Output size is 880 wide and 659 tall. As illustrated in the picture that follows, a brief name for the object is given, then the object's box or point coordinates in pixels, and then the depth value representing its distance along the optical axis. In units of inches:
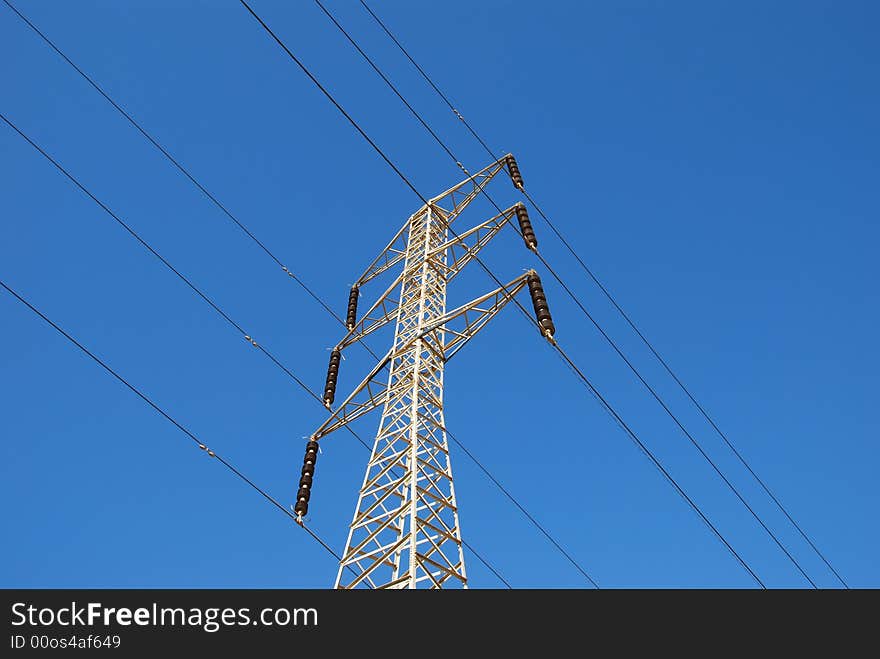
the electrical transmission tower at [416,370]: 485.1
